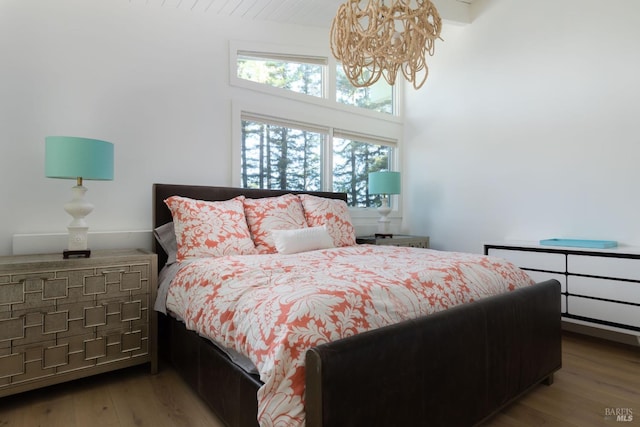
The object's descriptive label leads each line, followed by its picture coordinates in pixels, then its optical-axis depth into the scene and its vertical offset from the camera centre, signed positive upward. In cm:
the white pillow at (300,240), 245 -22
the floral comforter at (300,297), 109 -35
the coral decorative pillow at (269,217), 255 -7
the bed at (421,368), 106 -60
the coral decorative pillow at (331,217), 291 -7
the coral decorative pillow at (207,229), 227 -14
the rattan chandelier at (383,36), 182 +93
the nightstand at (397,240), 358 -32
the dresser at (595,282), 235 -50
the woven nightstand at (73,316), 174 -57
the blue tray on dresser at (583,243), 254 -24
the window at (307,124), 322 +85
